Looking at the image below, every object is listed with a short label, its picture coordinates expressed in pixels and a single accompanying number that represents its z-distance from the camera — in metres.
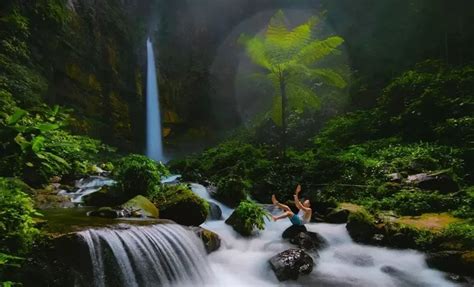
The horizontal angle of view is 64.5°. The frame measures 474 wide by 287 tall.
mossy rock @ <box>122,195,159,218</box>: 7.36
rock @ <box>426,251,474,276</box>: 6.09
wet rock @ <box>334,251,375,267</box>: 6.93
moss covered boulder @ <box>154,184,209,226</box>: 7.80
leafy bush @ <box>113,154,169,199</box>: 8.80
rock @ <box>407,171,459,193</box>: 8.92
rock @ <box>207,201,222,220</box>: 9.09
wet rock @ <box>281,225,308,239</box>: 7.74
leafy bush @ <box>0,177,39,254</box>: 4.39
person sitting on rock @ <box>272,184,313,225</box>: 7.82
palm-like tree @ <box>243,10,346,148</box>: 12.32
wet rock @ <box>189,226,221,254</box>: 6.85
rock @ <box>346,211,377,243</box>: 7.64
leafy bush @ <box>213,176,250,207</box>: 10.50
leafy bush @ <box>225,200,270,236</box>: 8.07
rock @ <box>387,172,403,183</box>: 9.88
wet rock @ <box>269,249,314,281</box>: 6.34
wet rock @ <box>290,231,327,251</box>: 7.36
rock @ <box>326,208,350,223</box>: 8.52
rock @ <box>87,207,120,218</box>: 6.97
